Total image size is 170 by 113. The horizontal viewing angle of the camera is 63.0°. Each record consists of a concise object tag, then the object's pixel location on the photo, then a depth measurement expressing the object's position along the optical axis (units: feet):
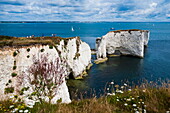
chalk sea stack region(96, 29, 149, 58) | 162.40
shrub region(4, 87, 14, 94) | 50.86
